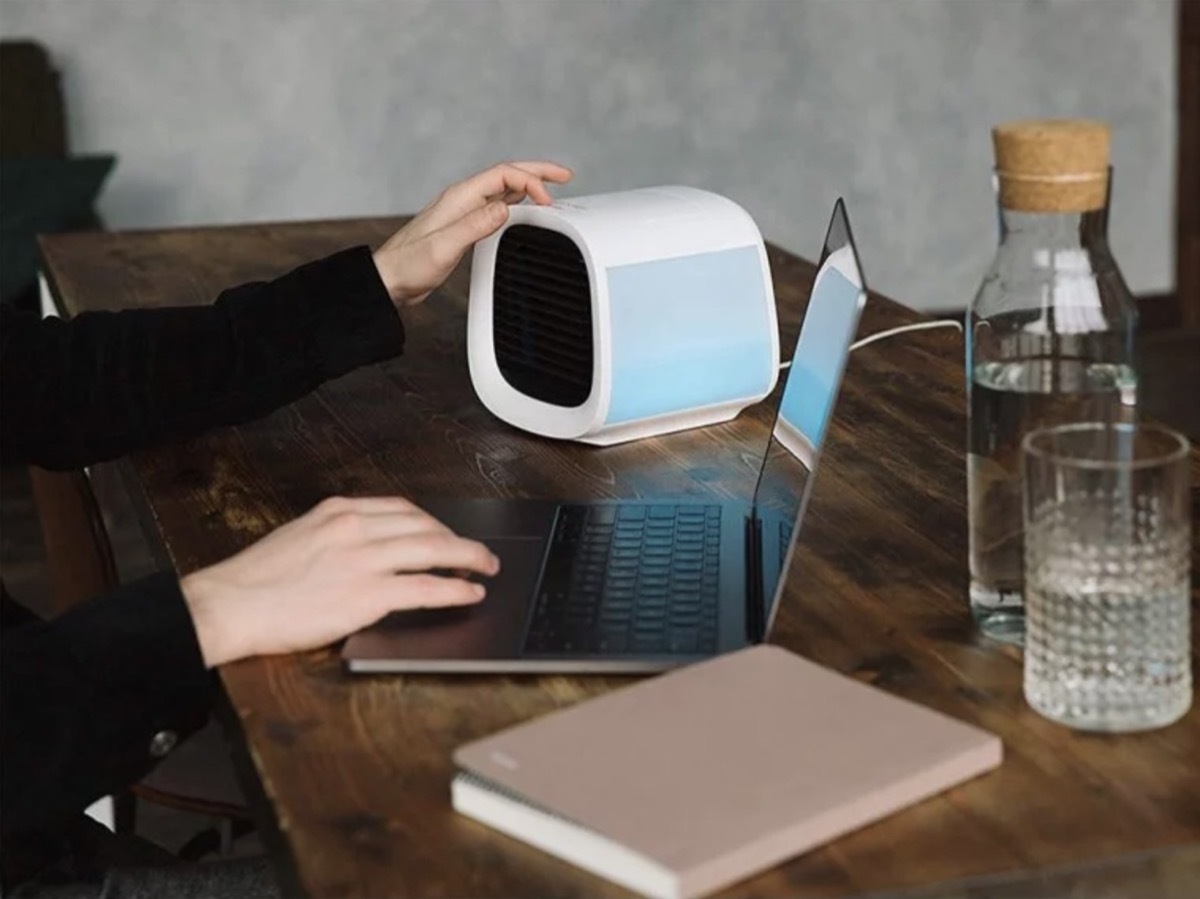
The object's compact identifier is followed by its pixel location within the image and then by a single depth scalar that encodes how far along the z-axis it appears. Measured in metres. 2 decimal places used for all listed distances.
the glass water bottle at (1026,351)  1.68
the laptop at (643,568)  1.70
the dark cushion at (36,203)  4.49
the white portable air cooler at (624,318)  2.13
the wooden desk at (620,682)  1.50
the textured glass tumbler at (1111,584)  1.59
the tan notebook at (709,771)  1.48
